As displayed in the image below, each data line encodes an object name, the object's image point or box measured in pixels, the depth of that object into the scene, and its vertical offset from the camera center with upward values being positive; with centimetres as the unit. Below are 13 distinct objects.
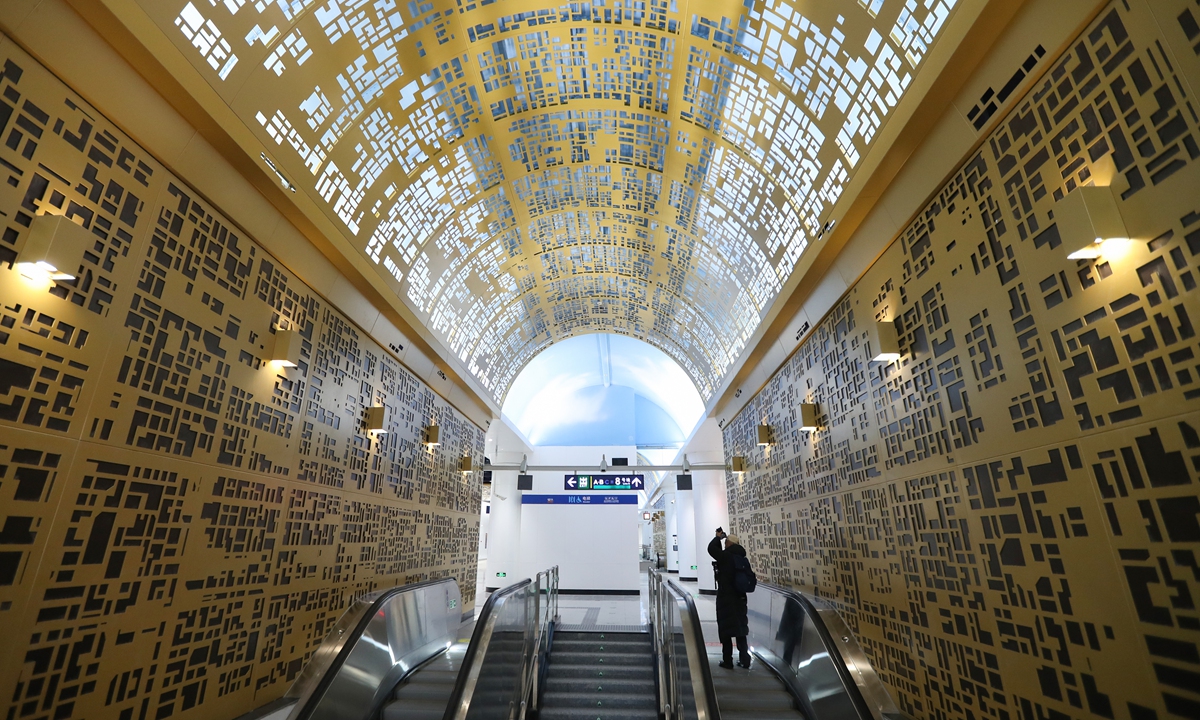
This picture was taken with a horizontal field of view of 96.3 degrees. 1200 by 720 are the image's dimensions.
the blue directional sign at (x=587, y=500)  2003 +136
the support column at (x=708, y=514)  1903 +81
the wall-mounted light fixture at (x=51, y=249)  329 +176
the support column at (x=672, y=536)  2928 +7
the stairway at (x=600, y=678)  702 -195
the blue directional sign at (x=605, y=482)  1717 +176
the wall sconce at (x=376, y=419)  808 +175
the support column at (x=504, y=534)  2036 +22
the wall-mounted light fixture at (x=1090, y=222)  280 +158
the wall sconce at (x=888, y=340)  515 +178
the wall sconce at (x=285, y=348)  574 +198
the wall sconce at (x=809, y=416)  742 +158
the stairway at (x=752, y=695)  529 -163
